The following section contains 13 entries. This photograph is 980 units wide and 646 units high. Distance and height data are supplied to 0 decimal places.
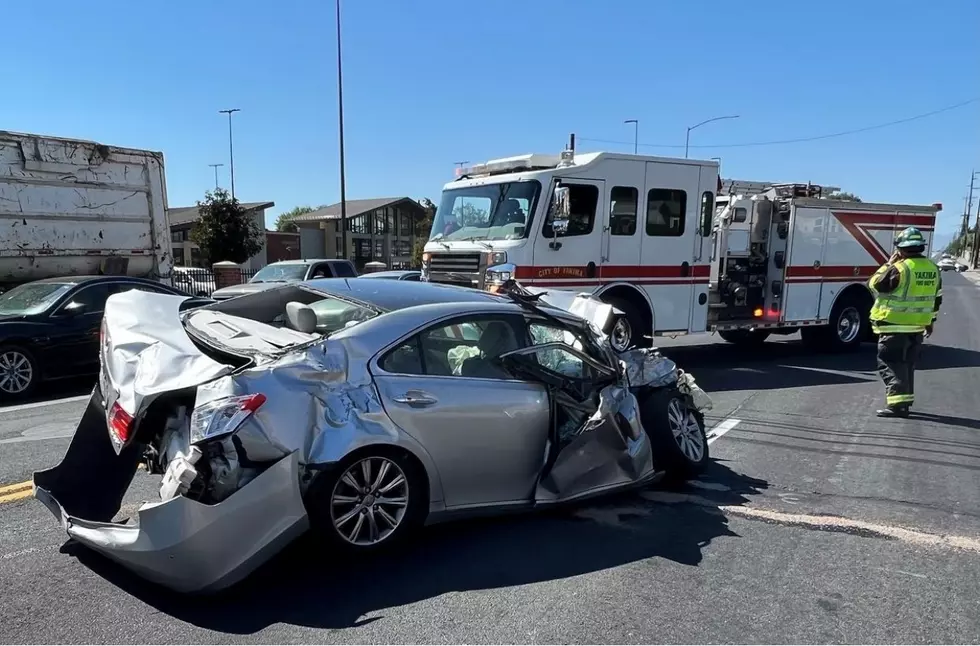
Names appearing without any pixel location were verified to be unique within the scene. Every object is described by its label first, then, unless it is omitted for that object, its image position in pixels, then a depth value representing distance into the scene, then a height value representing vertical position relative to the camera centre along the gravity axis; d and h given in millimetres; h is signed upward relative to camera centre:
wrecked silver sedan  3287 -1019
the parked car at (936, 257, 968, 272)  71938 -2271
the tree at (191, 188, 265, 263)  32625 -106
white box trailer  11148 +241
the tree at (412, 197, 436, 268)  57416 +713
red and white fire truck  9438 -85
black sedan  8109 -1210
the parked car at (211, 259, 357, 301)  15078 -901
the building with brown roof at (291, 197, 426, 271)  49094 +28
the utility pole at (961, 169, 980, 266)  80375 +2278
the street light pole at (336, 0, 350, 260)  25766 +4346
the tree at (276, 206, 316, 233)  77550 +1581
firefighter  7445 -711
